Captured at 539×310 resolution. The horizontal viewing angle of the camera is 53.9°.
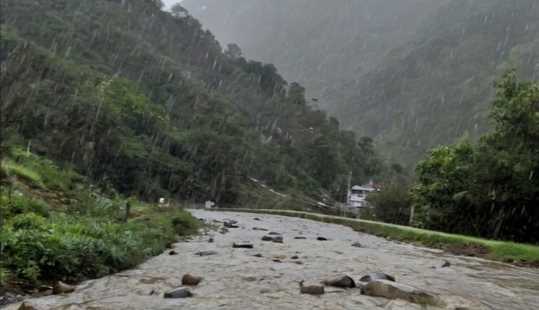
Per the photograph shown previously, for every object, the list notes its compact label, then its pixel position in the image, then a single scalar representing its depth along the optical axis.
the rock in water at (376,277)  8.62
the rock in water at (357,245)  17.43
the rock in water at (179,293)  7.01
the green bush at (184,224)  17.77
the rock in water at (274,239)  17.38
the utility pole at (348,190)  86.39
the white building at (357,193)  93.21
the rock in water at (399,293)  7.15
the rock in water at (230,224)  24.97
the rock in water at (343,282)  8.16
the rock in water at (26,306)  5.76
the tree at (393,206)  44.50
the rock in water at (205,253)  12.03
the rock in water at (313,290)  7.51
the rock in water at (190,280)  8.12
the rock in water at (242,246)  14.26
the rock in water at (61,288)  6.96
